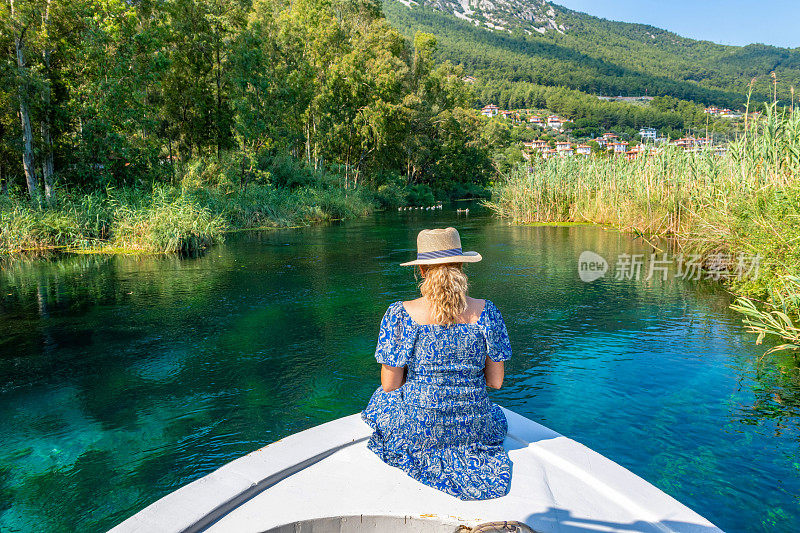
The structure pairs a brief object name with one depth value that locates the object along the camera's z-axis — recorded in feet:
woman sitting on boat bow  8.72
